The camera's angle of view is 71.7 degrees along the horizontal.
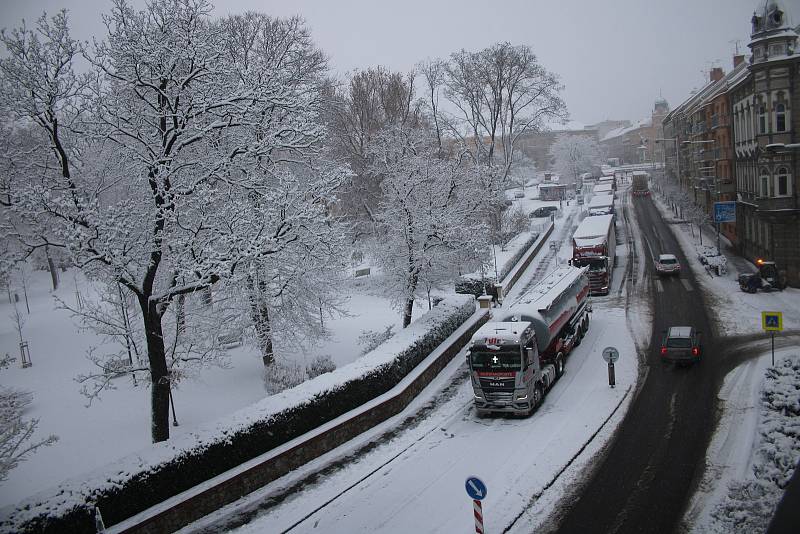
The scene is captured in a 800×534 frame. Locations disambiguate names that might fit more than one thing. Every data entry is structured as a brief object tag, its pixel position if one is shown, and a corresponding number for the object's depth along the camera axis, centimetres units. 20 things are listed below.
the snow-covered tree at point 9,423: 1216
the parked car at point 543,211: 6738
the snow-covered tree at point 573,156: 10131
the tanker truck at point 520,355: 1888
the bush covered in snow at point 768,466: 1231
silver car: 3791
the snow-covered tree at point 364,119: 4469
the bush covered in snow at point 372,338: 2550
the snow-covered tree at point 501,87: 4753
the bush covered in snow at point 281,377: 2069
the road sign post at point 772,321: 2006
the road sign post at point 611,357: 2095
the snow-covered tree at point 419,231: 2838
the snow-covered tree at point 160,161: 1422
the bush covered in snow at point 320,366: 2266
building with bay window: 3222
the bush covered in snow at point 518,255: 4094
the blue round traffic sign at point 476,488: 1128
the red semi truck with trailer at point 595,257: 3522
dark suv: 2225
